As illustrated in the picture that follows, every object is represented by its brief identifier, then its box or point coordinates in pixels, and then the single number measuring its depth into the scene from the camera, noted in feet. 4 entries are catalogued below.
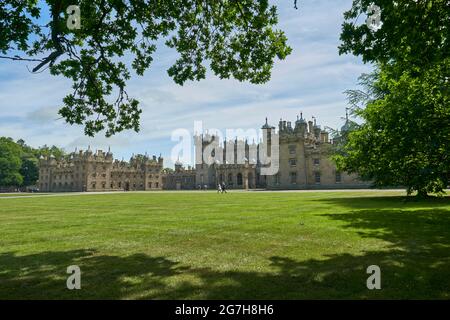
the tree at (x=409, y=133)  43.19
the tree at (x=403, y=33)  28.09
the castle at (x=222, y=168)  219.20
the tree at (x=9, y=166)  319.88
